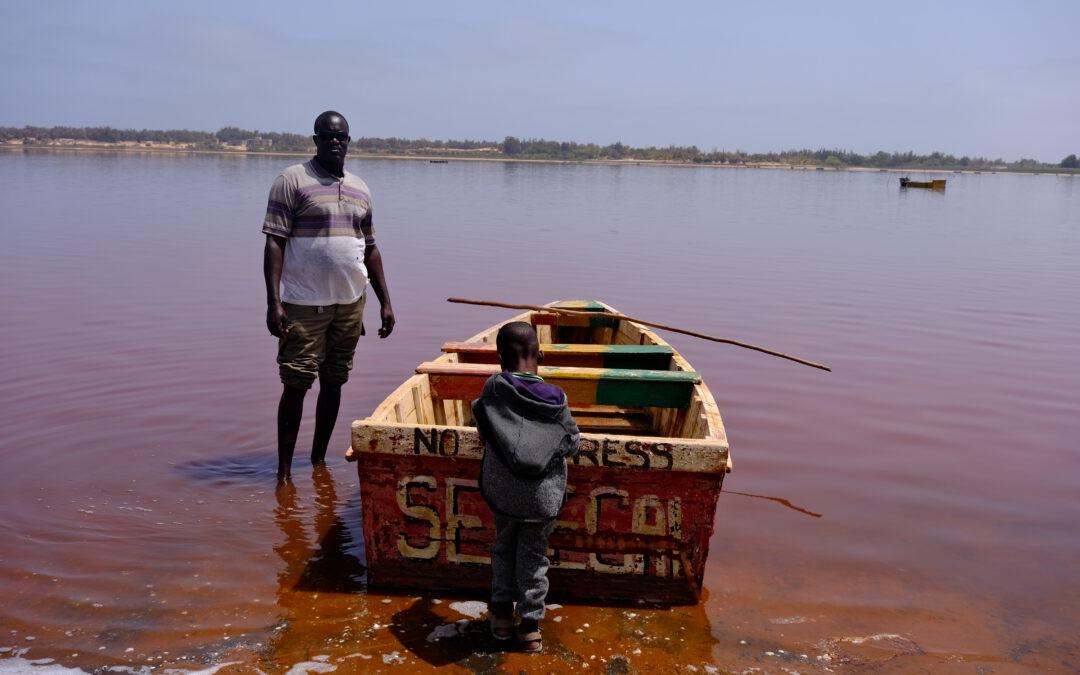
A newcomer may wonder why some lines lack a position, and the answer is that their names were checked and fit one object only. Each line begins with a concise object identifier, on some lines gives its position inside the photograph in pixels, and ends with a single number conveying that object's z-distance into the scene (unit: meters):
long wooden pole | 4.85
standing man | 4.53
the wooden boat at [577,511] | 3.38
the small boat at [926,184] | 55.00
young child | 3.08
